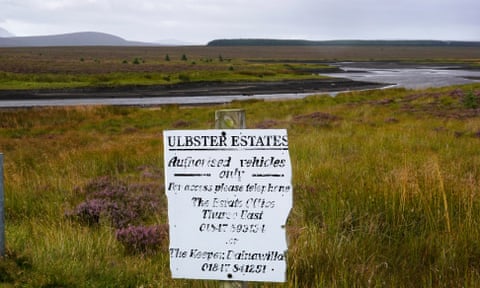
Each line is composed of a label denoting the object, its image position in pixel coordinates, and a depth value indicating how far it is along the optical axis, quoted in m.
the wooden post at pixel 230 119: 2.98
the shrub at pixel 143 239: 4.90
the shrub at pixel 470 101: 21.25
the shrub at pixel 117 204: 6.09
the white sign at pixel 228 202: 2.83
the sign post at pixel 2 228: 4.05
